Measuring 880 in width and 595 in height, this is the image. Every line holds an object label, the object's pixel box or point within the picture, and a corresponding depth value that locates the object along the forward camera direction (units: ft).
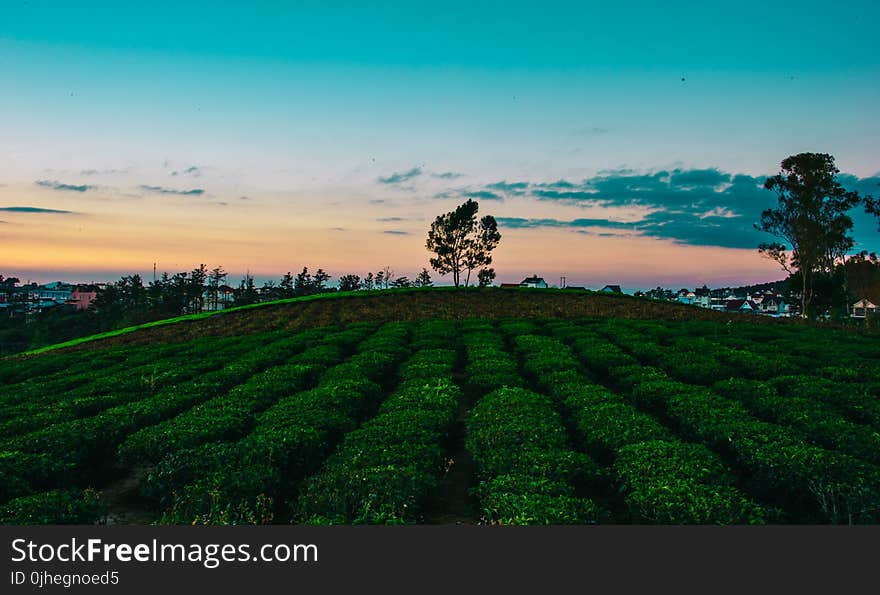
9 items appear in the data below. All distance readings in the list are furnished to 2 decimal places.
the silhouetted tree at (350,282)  397.92
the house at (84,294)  596.74
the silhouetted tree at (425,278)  371.88
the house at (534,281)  530.39
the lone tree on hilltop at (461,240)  306.14
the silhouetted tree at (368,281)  391.65
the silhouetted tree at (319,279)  423.23
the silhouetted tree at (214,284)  391.73
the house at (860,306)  293.64
